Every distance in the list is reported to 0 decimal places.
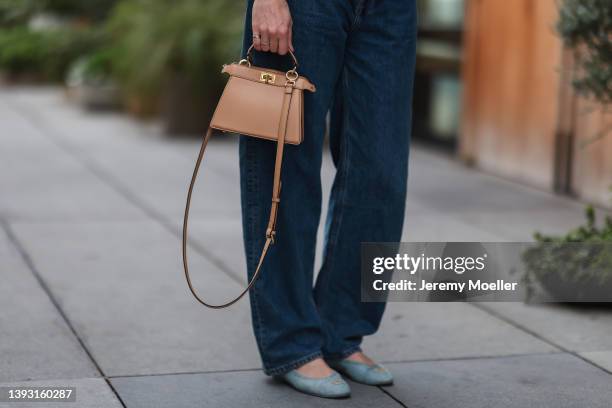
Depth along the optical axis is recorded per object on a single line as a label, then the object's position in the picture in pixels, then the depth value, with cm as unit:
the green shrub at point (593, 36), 805
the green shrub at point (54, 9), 2565
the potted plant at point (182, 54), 1590
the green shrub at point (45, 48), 2401
